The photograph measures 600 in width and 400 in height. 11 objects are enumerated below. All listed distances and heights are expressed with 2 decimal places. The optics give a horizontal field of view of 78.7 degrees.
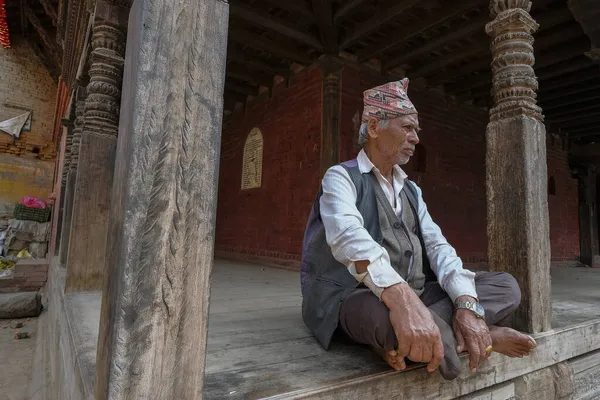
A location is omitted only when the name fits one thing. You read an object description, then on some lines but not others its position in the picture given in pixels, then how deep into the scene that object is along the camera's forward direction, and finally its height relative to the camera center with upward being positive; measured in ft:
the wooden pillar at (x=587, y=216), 32.83 +2.28
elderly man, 4.49 -0.60
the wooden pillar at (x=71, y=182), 14.23 +1.63
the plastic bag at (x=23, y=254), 29.35 -2.79
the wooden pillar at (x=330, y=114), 18.81 +6.15
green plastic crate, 30.89 +0.51
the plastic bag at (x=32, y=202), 31.49 +1.48
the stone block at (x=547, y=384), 6.63 -2.76
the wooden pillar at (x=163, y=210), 3.16 +0.14
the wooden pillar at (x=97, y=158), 10.16 +1.85
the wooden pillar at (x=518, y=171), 7.08 +1.36
